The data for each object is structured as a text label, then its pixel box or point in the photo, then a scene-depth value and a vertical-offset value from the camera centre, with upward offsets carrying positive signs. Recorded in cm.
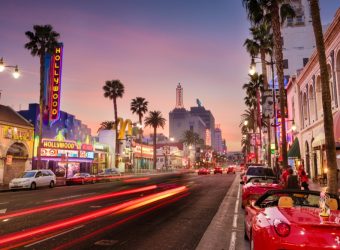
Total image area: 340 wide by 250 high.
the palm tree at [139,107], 8362 +1425
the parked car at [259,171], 2151 -33
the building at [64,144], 4334 +318
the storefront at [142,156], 8584 +260
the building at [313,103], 2197 +566
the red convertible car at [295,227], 456 -86
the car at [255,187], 1347 -83
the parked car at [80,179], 3910 -141
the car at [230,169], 7881 -76
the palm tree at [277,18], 2181 +1054
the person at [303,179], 1897 -74
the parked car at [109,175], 4634 -115
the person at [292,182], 1457 -68
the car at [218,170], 7638 -89
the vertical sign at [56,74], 4169 +1106
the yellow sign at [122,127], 7075 +815
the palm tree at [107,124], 9716 +1218
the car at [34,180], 2944 -116
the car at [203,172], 6975 -120
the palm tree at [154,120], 9612 +1266
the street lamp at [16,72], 2491 +674
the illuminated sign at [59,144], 4519 +307
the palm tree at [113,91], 6706 +1447
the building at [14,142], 3678 +269
